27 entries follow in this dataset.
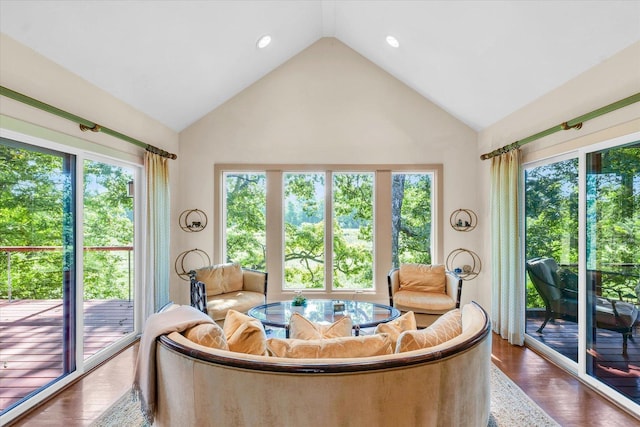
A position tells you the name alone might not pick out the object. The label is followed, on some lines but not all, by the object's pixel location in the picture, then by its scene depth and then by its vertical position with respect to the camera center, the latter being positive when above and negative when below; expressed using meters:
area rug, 2.35 -1.49
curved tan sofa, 1.41 -0.78
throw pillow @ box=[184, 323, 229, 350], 1.67 -0.64
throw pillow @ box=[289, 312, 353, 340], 1.90 -0.69
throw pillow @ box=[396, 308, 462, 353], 1.63 -0.64
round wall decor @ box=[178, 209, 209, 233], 4.88 -0.10
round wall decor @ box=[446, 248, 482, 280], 4.83 -0.73
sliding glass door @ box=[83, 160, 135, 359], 3.26 -0.45
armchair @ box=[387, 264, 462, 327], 3.91 -1.00
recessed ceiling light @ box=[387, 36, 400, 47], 3.91 +2.07
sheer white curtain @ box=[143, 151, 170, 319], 3.95 -0.26
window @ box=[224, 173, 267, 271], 5.00 -0.10
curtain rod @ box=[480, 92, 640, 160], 2.36 +0.79
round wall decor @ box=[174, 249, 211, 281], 4.88 -0.70
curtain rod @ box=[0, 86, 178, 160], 2.25 +0.80
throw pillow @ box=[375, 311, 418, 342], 1.89 -0.68
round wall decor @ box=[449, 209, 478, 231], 4.86 -0.09
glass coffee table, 3.09 -1.03
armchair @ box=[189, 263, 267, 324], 3.74 -0.98
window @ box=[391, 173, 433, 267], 5.00 -0.09
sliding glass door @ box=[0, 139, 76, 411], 2.41 -0.45
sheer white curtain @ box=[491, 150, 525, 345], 3.75 -0.44
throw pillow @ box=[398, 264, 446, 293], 4.31 -0.85
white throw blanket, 1.70 -0.72
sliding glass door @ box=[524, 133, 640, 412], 2.52 -0.45
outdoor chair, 2.58 -0.79
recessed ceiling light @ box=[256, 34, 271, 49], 3.95 +2.09
